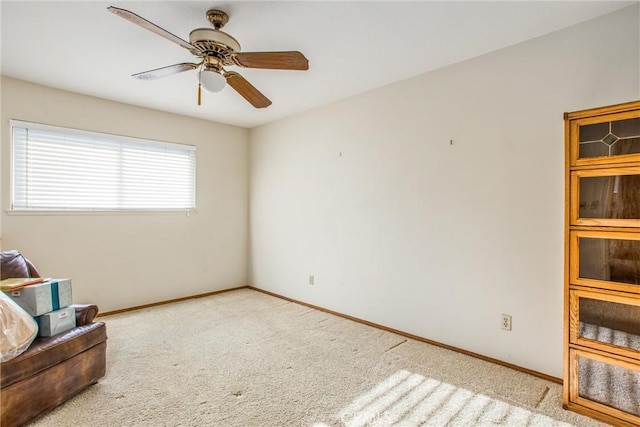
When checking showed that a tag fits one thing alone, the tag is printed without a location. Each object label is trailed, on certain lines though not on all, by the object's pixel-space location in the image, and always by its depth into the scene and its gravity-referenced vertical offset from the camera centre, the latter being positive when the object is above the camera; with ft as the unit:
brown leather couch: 5.74 -2.95
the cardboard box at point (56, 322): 6.72 -2.24
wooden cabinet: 6.06 -0.96
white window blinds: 10.98 +1.56
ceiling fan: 6.53 +3.24
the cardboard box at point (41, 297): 6.64 -1.70
